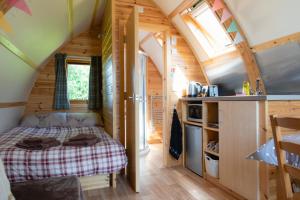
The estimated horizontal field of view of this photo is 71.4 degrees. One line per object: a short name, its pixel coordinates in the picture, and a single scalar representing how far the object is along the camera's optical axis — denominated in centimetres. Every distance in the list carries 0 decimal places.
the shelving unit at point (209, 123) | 280
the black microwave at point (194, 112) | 302
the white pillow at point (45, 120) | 353
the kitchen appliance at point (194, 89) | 329
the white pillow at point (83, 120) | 370
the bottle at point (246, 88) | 277
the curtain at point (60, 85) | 398
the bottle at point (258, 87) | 269
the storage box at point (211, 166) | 259
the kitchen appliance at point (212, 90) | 318
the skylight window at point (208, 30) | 296
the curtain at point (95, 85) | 413
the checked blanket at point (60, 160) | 201
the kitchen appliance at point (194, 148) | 295
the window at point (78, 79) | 423
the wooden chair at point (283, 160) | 120
